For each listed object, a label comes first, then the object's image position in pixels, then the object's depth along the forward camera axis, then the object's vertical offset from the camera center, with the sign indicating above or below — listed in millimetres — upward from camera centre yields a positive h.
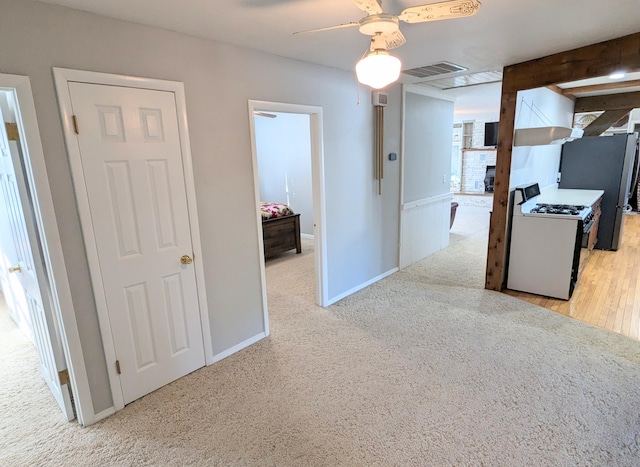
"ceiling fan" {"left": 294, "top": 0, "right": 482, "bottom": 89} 1489 +613
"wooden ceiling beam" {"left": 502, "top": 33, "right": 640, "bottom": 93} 2646 +763
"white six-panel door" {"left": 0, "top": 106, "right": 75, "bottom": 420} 1953 -570
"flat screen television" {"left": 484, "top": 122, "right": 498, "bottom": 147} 10225 +705
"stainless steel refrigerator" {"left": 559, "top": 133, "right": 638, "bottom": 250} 5203 -273
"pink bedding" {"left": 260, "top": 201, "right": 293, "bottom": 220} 5268 -727
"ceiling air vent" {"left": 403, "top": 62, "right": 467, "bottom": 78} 3355 +896
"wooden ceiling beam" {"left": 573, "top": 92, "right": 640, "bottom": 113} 5566 +857
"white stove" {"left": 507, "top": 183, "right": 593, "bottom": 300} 3627 -974
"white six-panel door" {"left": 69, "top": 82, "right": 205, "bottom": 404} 2033 -379
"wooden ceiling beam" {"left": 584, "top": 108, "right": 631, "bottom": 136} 5892 +548
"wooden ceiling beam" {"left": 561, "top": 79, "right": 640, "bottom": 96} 4785 +964
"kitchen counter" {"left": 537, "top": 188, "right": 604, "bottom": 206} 4533 -595
